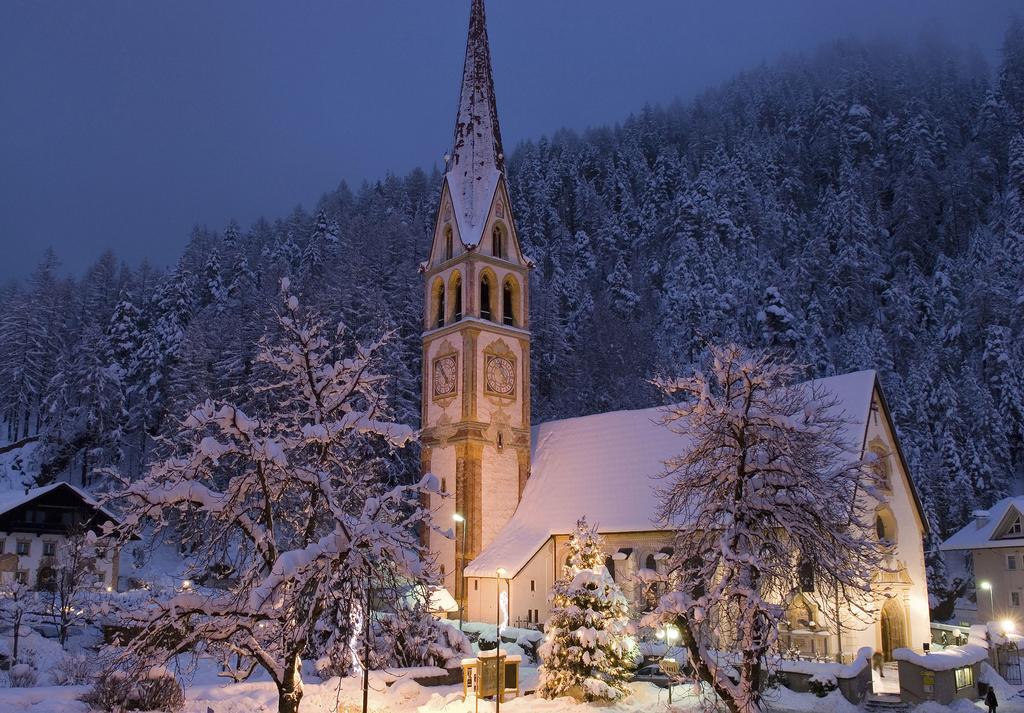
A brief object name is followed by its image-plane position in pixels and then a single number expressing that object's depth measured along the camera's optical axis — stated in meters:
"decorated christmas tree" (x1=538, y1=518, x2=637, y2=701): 22.83
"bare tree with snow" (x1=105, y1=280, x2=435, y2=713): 11.78
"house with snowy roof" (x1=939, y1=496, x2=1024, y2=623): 45.94
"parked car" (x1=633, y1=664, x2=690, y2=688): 25.61
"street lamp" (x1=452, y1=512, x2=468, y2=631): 34.78
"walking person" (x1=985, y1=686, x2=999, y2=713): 21.76
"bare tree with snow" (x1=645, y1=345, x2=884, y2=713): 16.67
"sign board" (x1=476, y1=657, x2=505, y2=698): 21.73
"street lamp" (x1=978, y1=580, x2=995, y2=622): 43.88
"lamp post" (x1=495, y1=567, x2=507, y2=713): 20.73
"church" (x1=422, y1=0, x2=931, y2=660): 31.47
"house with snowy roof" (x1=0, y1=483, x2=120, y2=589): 42.22
